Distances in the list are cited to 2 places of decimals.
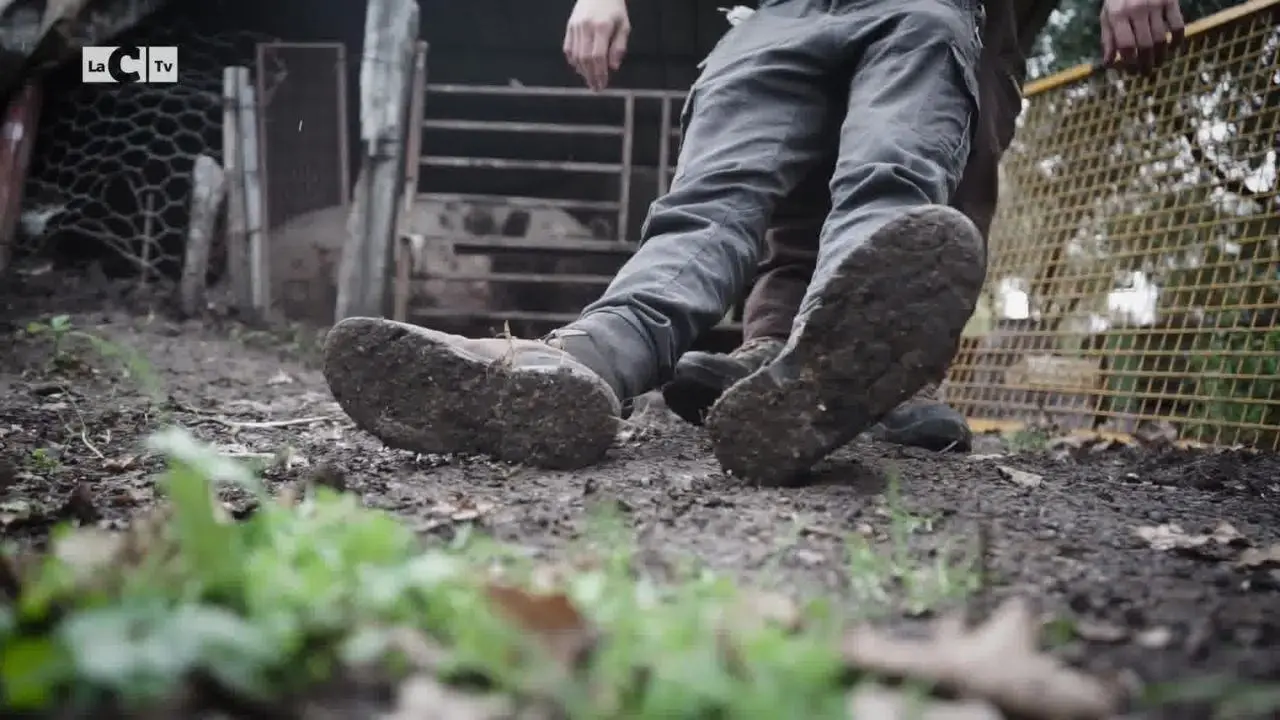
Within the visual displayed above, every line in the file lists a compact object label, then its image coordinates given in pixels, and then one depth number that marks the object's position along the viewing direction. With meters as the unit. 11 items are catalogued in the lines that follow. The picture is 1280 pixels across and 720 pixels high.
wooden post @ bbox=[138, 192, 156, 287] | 3.89
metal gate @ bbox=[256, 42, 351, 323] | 4.09
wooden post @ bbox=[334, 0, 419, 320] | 3.64
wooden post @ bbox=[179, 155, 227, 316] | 3.67
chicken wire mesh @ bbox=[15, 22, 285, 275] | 3.85
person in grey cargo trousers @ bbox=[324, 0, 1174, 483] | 1.12
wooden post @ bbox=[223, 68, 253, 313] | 3.80
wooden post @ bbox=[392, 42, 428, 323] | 3.78
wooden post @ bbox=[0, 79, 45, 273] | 3.33
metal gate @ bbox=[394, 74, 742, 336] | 3.88
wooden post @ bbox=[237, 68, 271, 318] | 3.80
